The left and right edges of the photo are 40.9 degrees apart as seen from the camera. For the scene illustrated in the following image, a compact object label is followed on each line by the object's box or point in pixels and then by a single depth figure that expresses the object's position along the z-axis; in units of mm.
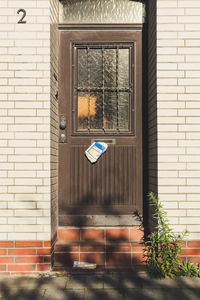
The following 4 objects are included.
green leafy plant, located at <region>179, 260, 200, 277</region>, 3205
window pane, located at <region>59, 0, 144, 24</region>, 3871
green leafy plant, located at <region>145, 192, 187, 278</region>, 3156
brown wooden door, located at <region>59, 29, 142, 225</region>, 3773
